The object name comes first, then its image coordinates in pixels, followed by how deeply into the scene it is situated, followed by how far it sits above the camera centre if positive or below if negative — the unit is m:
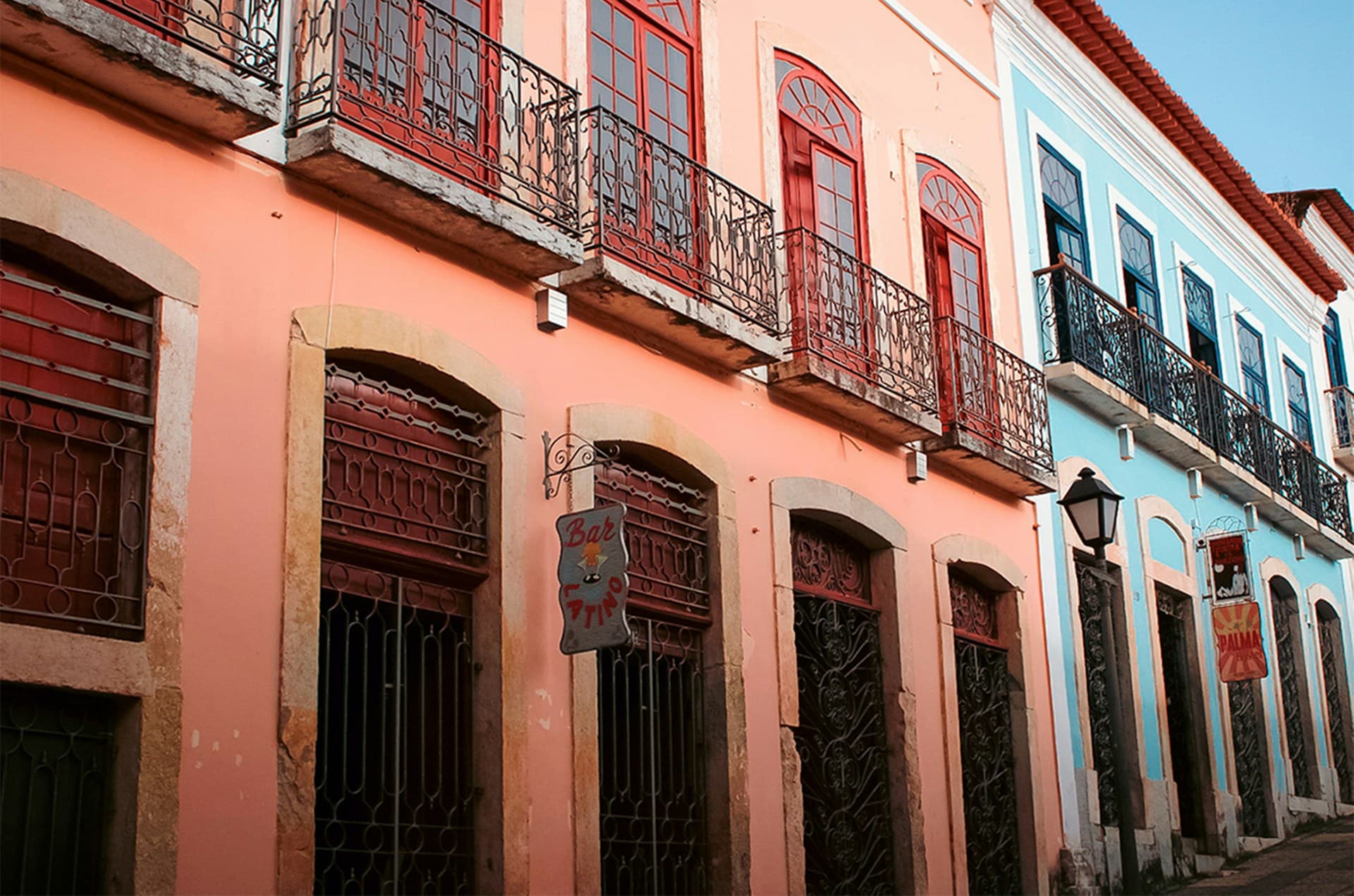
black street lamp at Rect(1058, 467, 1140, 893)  10.56 +1.60
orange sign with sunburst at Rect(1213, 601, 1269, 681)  15.34 +1.32
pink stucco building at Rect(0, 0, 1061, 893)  6.62 +1.76
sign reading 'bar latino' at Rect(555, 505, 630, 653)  8.02 +1.08
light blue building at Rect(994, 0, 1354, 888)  13.99 +3.17
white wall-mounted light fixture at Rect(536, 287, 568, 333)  8.91 +2.58
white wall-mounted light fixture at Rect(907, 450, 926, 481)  11.91 +2.29
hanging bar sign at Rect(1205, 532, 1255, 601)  15.98 +2.08
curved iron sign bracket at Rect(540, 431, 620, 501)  8.71 +1.81
